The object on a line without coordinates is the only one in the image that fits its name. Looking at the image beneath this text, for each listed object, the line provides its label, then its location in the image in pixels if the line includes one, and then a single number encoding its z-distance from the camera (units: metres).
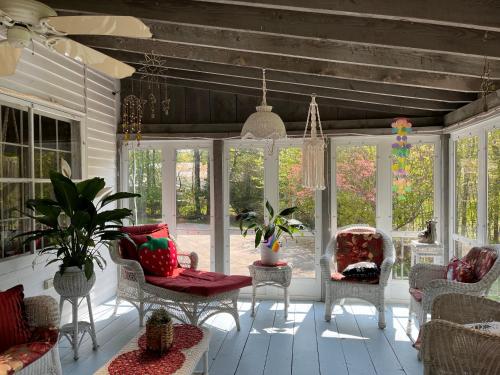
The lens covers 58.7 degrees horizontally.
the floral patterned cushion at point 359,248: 5.09
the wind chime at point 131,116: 5.65
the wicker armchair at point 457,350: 2.11
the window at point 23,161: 3.74
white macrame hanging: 4.64
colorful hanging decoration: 4.92
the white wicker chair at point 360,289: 4.57
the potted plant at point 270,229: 4.91
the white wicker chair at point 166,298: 4.12
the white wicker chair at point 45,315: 2.93
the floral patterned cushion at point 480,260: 3.62
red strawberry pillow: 4.55
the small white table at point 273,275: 4.84
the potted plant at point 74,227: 3.54
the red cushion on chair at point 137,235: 4.62
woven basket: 2.69
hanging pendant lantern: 3.73
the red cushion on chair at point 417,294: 3.92
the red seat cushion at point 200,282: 4.09
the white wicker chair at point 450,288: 3.56
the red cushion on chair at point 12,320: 2.82
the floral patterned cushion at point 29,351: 2.54
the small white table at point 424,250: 4.94
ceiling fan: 1.96
